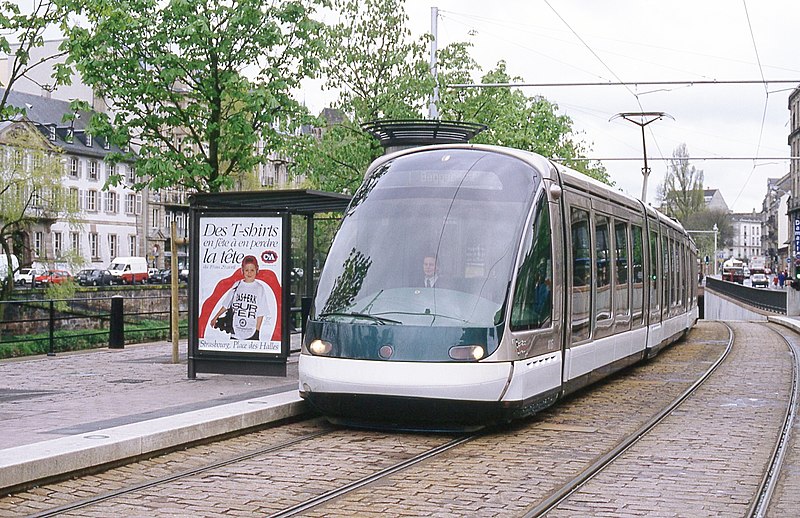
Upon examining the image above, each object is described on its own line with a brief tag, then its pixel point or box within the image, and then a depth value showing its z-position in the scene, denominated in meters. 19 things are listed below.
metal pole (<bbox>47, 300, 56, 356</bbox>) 21.72
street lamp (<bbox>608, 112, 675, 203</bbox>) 31.58
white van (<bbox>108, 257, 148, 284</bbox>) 81.25
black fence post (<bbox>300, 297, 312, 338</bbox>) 16.99
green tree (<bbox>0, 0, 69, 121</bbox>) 18.36
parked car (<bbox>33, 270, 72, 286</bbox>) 49.06
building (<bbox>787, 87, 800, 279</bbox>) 99.82
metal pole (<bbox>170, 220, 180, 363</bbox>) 17.25
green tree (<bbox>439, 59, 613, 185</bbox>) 33.41
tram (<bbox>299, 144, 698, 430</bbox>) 10.50
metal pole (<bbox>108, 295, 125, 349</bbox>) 22.70
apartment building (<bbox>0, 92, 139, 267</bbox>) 79.12
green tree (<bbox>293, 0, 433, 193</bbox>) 30.12
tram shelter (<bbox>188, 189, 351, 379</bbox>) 14.67
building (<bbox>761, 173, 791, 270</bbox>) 135.38
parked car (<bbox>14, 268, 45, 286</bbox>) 69.50
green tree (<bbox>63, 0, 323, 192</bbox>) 17.75
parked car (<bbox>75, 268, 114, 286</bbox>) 71.93
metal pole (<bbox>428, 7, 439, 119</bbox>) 29.60
